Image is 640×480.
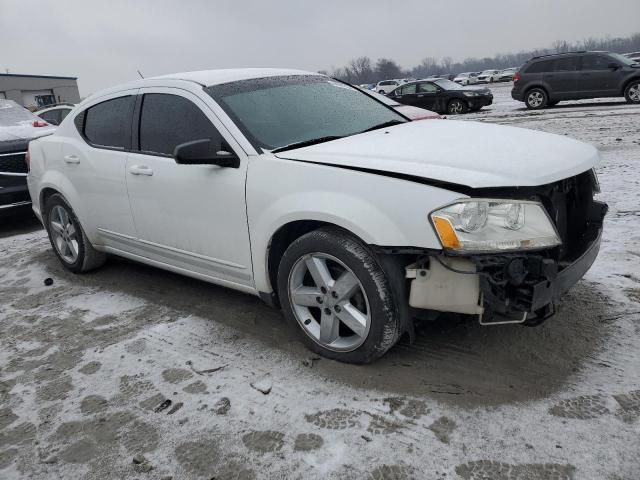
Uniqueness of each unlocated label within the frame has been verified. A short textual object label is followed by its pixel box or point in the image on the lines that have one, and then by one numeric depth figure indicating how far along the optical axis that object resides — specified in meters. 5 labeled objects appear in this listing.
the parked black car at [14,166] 6.78
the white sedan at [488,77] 54.84
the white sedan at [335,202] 2.48
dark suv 15.63
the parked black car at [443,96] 19.53
